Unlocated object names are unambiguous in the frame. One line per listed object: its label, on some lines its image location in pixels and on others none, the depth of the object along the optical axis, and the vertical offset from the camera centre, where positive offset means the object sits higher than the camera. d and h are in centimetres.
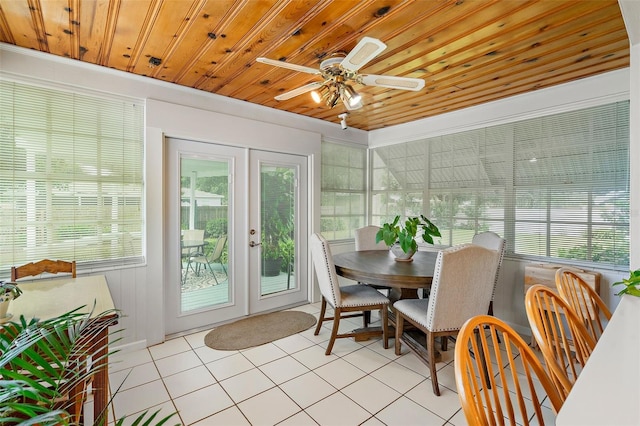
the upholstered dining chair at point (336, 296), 255 -78
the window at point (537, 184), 260 +27
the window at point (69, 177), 221 +25
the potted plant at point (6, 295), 143 -42
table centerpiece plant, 267 -26
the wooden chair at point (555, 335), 108 -50
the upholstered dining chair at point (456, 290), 200 -55
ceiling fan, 178 +86
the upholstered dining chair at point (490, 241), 268 -31
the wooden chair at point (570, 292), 152 -43
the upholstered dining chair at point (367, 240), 371 -38
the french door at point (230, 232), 300 -26
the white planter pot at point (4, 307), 142 -47
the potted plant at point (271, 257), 360 -59
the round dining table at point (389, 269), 227 -50
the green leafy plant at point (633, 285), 141 -36
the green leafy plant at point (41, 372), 64 -42
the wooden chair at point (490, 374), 72 -45
